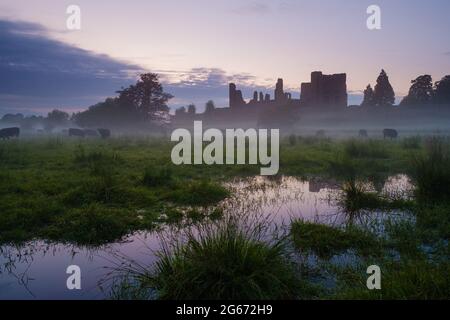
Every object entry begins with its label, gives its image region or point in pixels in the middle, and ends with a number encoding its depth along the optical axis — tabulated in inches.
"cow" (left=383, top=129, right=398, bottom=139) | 1736.6
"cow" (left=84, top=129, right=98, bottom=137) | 2439.7
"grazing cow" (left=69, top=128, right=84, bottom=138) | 2351.1
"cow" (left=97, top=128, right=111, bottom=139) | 1928.6
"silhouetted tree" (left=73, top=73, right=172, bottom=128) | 2581.2
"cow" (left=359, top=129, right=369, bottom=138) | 2156.3
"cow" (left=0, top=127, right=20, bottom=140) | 1696.6
